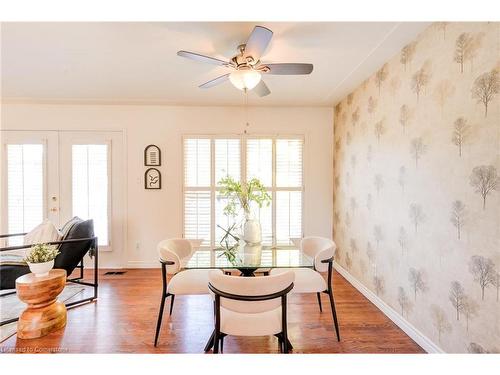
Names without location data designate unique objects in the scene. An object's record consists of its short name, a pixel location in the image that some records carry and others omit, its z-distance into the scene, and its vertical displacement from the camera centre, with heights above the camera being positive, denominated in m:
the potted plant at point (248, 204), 2.26 -0.16
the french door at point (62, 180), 3.69 +0.13
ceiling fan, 1.78 +0.96
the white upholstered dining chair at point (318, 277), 2.04 -0.82
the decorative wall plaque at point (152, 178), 3.81 +0.16
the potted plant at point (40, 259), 2.15 -0.64
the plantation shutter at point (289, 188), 3.88 -0.01
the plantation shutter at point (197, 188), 3.84 -0.01
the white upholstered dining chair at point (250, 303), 1.40 -0.70
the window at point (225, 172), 3.83 +0.24
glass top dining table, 1.91 -0.61
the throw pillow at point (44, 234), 2.74 -0.53
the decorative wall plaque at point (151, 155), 3.80 +0.52
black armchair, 2.44 -0.75
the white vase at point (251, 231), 2.31 -0.42
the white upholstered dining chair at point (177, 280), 2.02 -0.82
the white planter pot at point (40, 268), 2.15 -0.72
